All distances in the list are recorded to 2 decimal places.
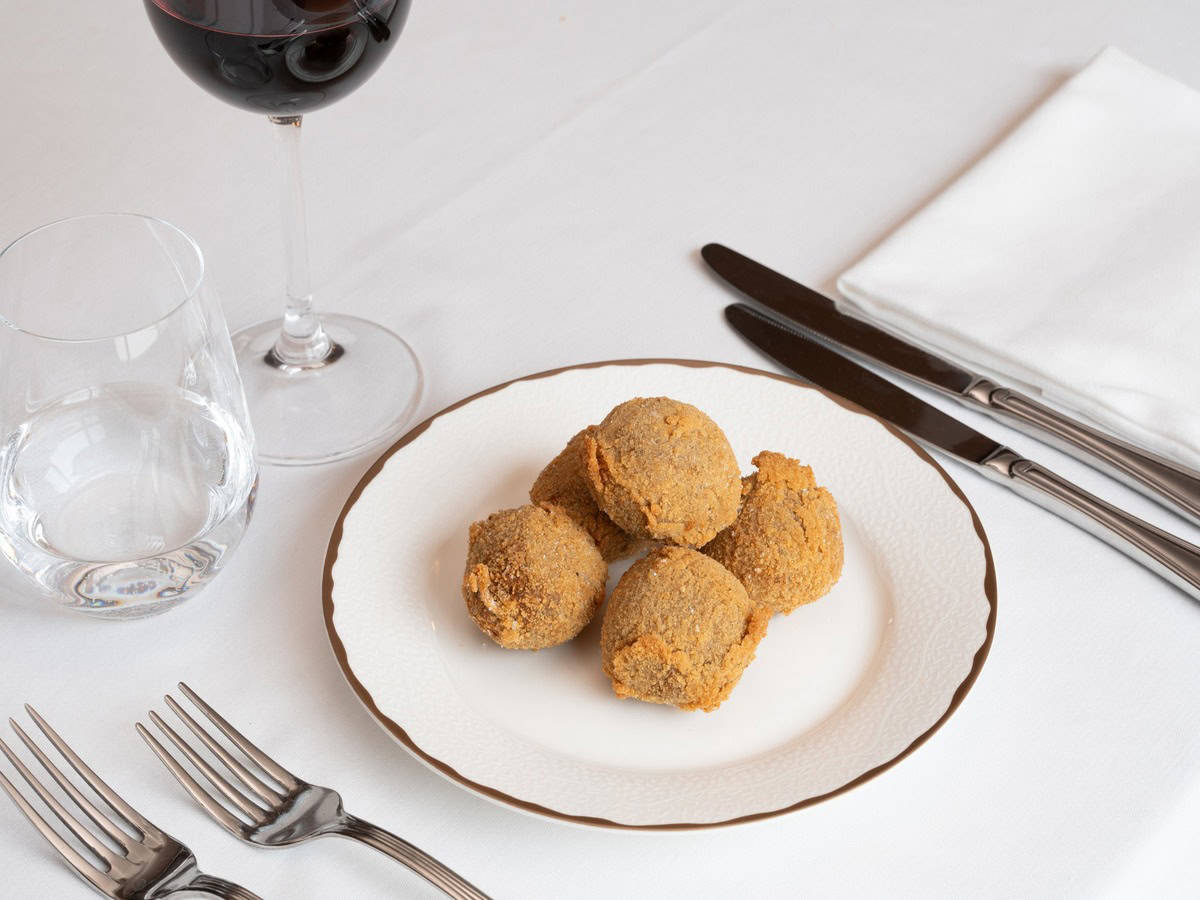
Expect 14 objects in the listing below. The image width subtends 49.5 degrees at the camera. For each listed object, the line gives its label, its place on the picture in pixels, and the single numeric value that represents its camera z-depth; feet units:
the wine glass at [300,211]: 3.07
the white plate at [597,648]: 2.67
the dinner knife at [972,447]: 3.30
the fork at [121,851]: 2.55
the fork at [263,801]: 2.64
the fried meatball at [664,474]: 2.85
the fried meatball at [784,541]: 2.94
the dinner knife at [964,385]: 3.51
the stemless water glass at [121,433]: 2.87
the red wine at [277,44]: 3.03
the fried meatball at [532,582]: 2.82
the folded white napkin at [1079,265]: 3.75
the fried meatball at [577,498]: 3.04
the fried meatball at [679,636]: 2.72
